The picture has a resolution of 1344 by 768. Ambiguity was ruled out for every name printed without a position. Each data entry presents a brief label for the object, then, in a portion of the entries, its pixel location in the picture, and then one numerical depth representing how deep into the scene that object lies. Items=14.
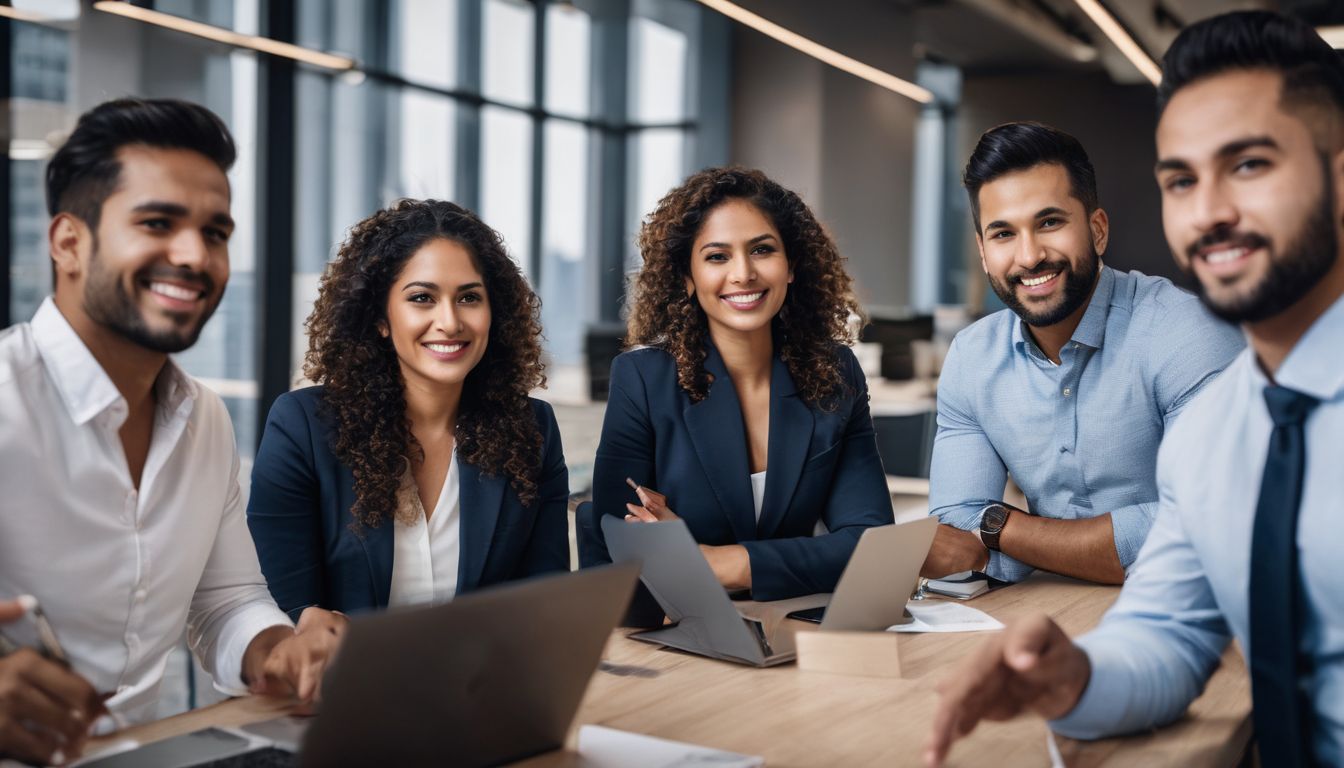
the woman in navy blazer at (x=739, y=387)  2.28
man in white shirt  1.44
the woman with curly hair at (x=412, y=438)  2.00
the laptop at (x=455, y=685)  0.99
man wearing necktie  1.23
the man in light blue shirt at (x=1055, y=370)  2.25
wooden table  1.29
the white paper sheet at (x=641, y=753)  1.22
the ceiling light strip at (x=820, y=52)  5.54
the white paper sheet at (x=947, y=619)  1.83
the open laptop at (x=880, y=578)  1.61
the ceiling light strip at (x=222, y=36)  5.23
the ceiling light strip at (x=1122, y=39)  5.99
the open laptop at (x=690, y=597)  1.54
